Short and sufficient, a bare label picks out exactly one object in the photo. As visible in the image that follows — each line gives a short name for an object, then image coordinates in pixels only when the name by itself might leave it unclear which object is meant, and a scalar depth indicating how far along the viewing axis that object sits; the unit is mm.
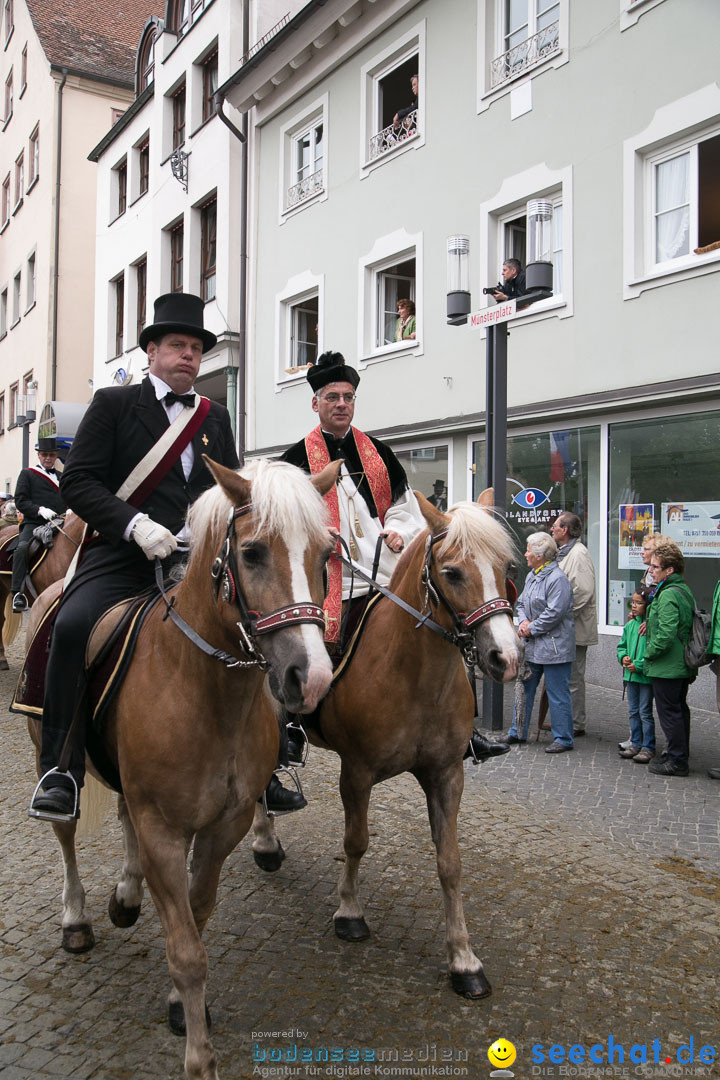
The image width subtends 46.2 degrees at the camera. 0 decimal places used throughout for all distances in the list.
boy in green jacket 7105
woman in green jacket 6742
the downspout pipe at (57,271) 26781
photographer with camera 7801
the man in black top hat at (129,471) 3273
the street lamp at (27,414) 20047
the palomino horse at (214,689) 2469
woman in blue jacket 7598
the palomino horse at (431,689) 3387
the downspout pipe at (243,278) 17031
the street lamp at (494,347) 7605
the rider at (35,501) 9688
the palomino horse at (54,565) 8391
